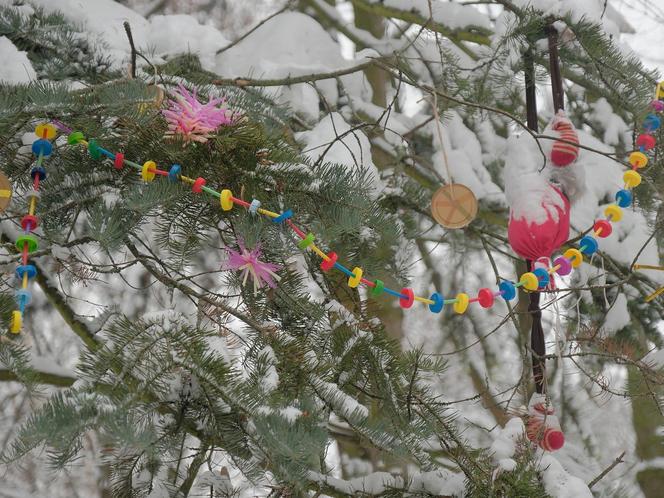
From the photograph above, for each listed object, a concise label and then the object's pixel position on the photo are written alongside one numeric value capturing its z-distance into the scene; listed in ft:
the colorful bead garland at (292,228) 8.04
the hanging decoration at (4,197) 8.03
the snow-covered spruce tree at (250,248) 7.69
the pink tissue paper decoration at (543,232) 8.65
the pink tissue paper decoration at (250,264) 8.26
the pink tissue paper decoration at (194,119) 8.13
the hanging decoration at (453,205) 8.65
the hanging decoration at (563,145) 8.82
